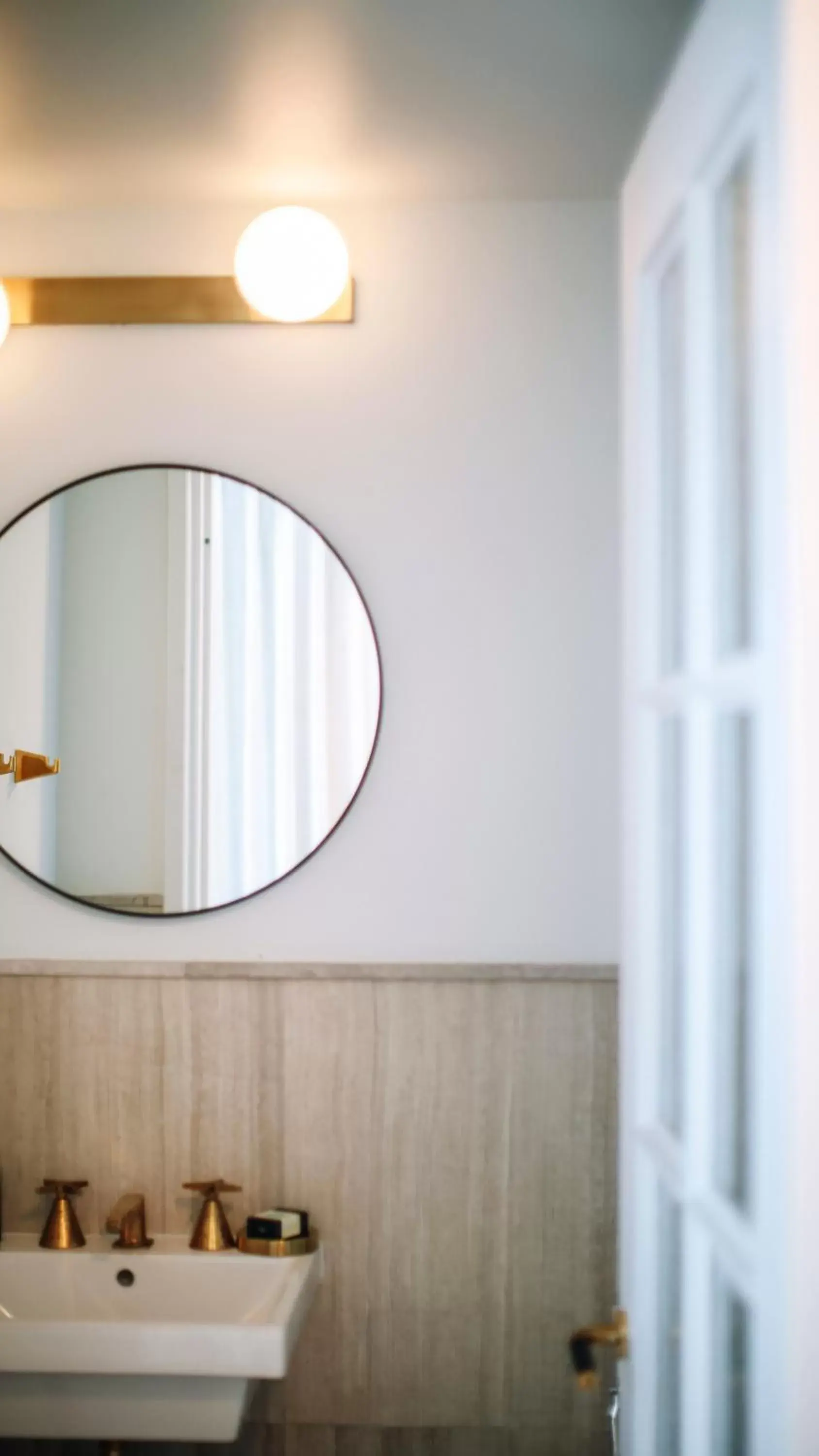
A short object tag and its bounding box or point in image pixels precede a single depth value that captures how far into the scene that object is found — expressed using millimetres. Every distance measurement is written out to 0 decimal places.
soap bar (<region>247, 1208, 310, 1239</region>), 2090
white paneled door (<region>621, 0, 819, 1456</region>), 926
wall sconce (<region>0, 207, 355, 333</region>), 2244
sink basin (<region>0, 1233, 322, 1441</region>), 1789
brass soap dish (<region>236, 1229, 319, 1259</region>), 2082
